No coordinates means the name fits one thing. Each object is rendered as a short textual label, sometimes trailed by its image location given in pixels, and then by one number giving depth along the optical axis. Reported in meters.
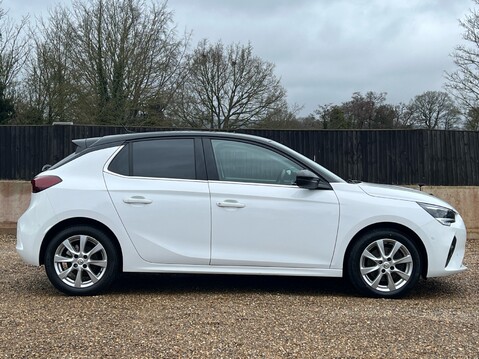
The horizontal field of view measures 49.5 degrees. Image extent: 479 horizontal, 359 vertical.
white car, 5.23
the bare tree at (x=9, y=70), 25.30
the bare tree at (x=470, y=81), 23.52
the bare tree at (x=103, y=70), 24.23
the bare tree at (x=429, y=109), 47.09
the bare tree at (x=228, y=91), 30.72
